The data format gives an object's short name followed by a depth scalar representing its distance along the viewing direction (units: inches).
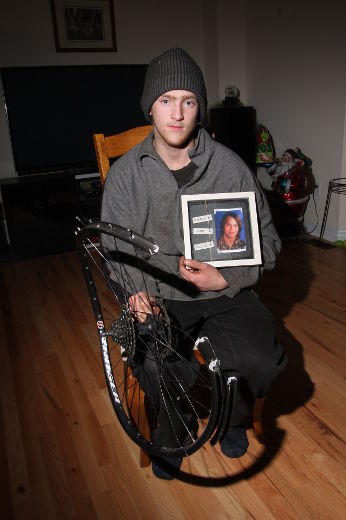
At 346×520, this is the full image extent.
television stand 136.7
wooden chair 65.7
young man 49.2
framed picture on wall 143.6
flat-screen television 140.9
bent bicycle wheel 33.7
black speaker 154.9
